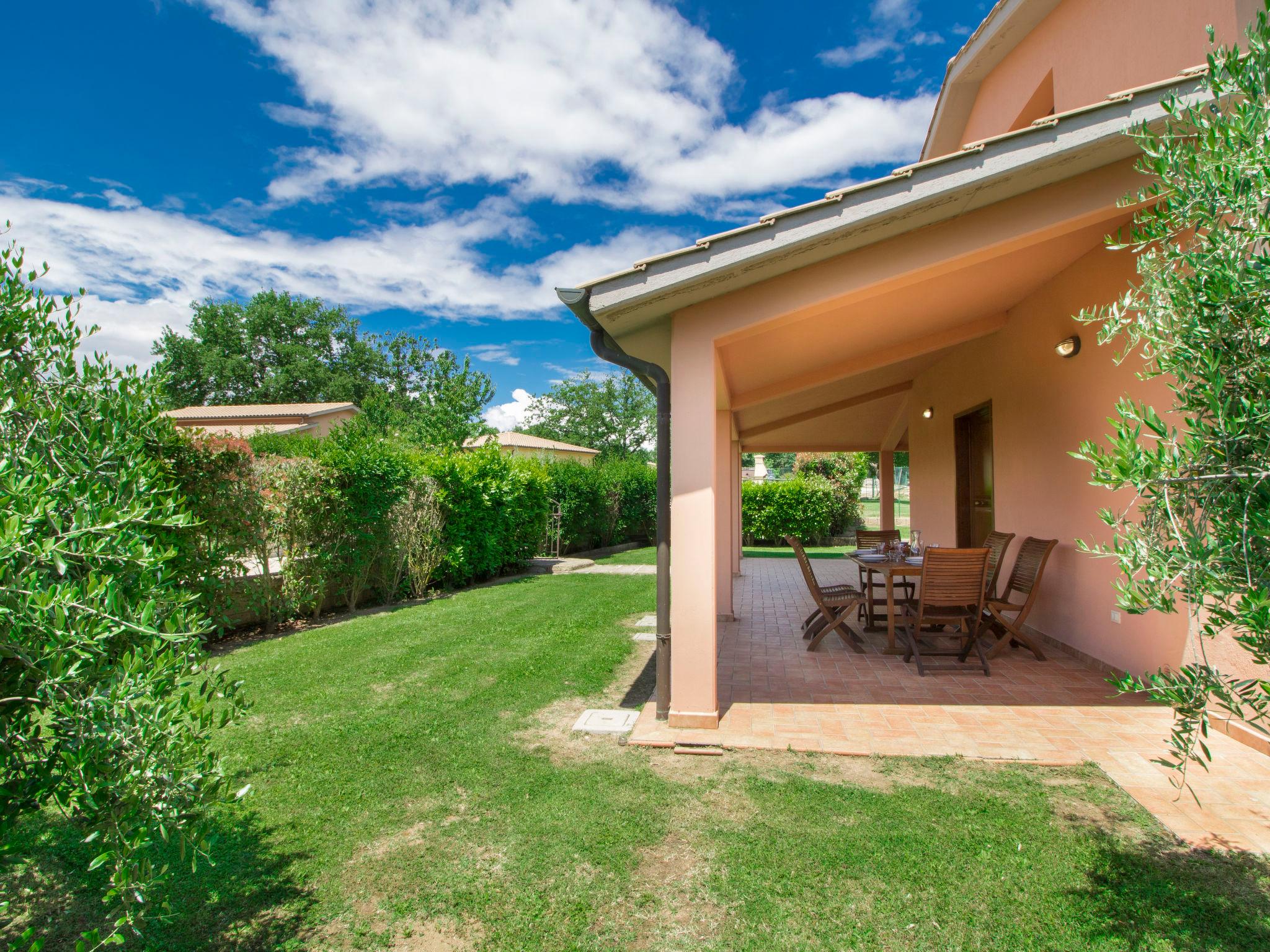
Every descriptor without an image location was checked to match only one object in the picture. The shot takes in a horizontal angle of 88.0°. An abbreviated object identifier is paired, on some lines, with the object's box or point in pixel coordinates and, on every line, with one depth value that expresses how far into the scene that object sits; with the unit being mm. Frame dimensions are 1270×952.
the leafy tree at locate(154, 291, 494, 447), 47844
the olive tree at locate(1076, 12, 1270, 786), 1859
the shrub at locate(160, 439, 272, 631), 7109
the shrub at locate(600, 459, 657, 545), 19312
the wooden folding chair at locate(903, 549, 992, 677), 6023
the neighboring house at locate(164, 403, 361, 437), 36000
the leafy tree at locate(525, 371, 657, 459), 50656
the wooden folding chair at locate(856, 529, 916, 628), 7757
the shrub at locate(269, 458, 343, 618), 8484
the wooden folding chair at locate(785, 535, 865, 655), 6816
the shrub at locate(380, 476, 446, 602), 10156
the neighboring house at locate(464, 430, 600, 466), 38781
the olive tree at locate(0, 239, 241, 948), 1667
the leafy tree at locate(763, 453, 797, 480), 68875
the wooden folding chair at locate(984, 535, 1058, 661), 6250
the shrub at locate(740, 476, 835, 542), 21438
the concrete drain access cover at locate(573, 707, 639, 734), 4820
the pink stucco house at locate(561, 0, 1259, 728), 4102
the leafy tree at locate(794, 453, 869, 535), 22578
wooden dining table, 6566
